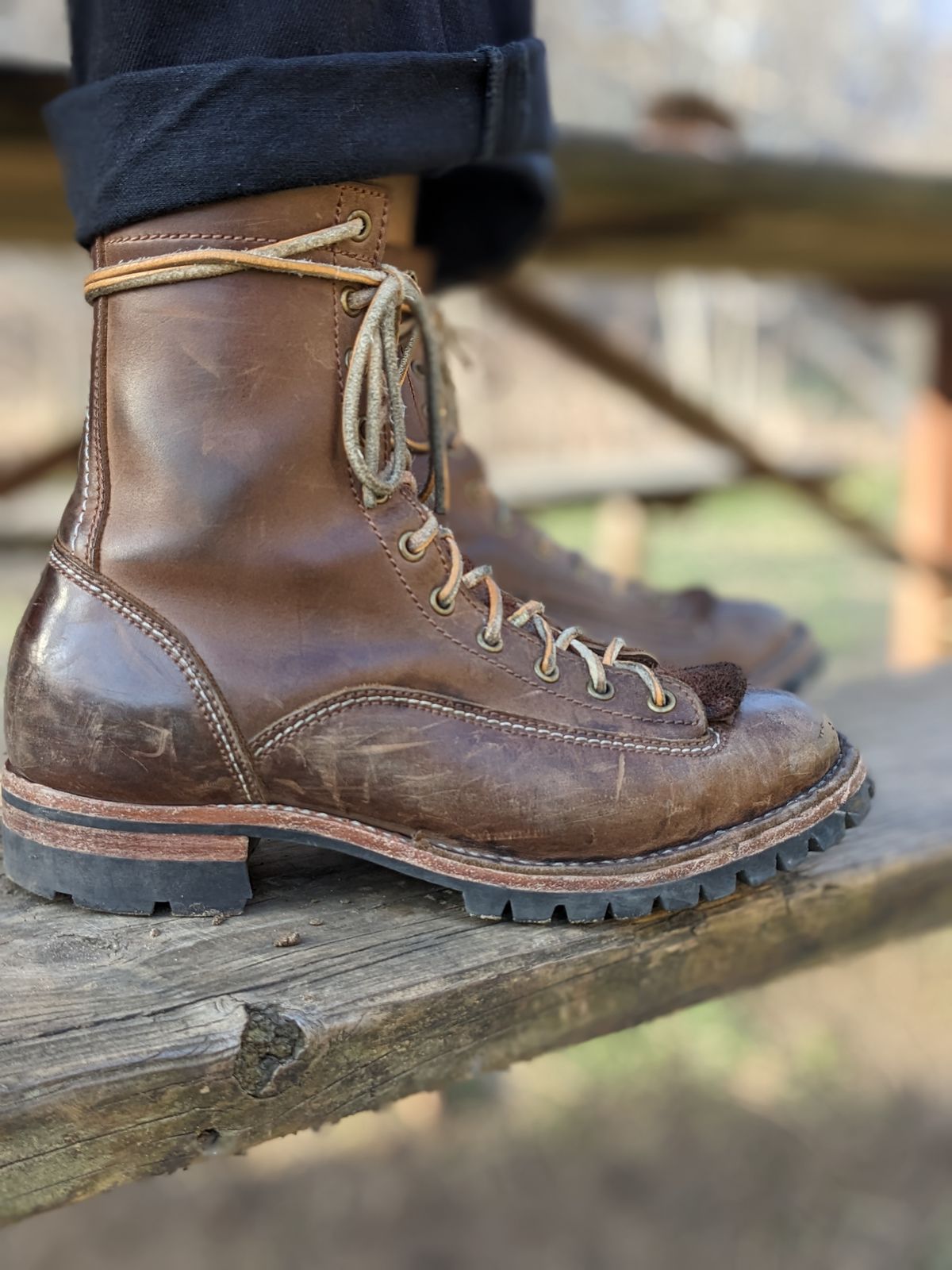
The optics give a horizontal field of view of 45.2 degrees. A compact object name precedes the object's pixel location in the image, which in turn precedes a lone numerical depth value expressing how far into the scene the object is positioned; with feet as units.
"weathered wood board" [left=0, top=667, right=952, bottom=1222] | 2.21
